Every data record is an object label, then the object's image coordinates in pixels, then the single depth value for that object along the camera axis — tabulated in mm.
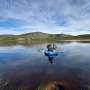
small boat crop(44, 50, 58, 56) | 18801
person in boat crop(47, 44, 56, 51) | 19763
